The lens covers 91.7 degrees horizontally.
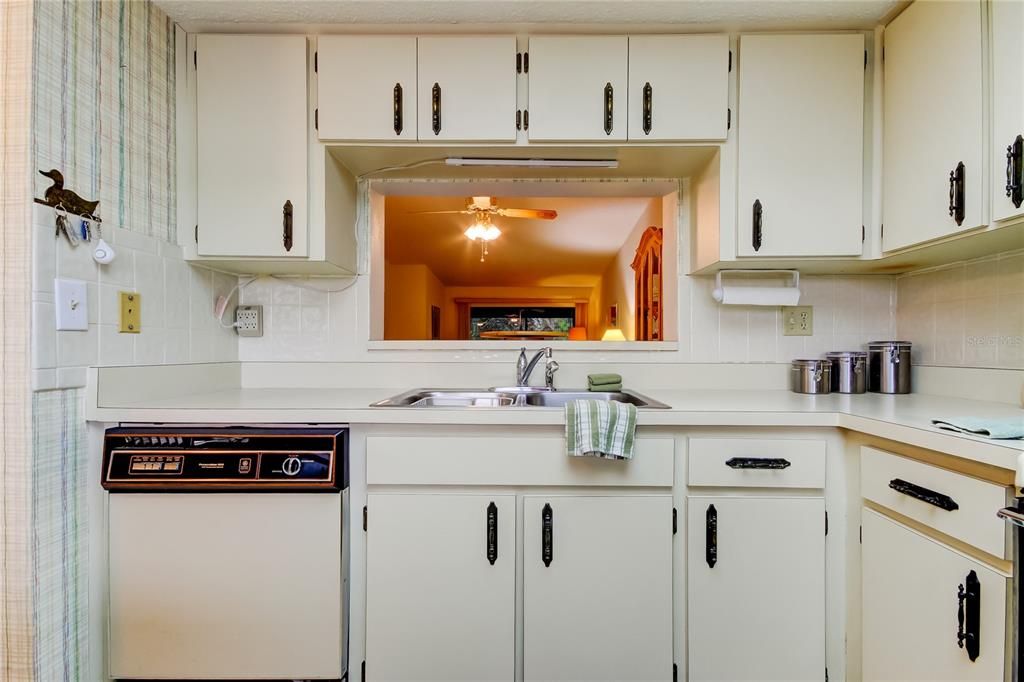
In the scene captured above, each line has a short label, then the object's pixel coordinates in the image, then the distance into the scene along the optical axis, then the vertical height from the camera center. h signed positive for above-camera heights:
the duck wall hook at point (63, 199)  1.17 +0.34
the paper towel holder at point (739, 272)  1.82 +0.21
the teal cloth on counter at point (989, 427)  0.91 -0.17
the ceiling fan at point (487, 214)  3.97 +1.04
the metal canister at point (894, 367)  1.70 -0.10
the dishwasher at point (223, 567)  1.28 -0.59
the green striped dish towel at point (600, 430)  1.25 -0.23
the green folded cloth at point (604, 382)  1.80 -0.16
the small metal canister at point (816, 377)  1.72 -0.13
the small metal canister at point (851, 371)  1.71 -0.11
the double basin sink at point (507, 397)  1.80 -0.21
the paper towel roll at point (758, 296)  1.79 +0.16
